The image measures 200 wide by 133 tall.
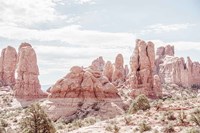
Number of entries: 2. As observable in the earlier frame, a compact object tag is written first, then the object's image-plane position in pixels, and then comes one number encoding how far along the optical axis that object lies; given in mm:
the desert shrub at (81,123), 50159
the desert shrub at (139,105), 56869
